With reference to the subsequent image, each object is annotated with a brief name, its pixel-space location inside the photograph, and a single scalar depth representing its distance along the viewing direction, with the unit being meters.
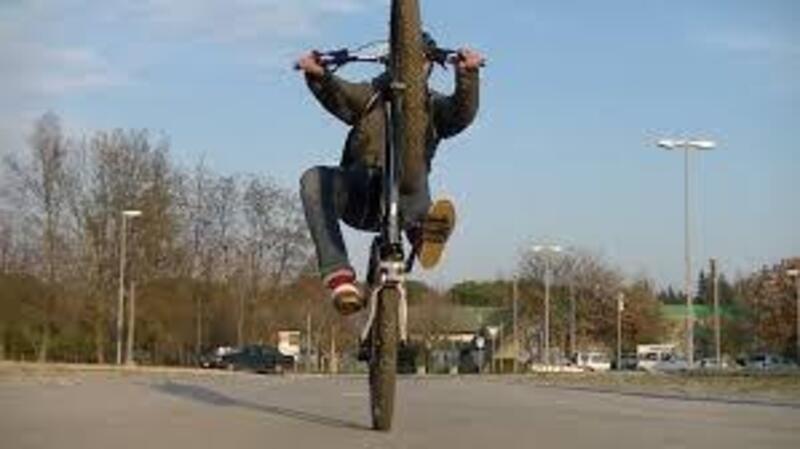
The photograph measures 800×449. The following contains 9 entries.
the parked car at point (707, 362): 87.62
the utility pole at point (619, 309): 98.72
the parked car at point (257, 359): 60.00
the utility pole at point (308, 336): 71.35
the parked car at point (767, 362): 90.19
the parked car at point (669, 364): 80.61
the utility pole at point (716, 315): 76.06
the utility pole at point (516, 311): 93.38
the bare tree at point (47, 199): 63.31
